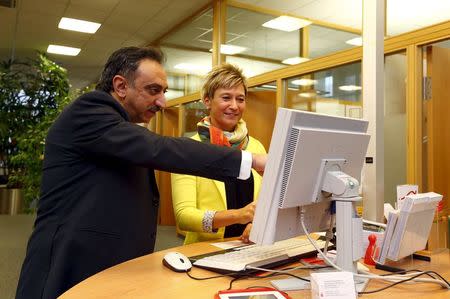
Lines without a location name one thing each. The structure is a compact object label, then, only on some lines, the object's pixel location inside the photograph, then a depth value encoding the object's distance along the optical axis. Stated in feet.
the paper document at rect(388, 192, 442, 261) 4.02
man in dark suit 4.04
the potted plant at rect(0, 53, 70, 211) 16.63
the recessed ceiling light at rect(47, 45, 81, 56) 25.40
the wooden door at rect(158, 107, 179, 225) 21.20
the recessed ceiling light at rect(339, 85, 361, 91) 12.50
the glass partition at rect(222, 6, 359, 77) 12.29
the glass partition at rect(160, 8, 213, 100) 19.08
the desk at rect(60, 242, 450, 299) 3.31
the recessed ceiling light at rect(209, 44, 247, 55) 17.20
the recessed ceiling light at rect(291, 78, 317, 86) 13.47
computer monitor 3.17
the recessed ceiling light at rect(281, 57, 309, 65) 13.09
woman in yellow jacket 5.24
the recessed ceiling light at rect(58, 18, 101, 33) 20.60
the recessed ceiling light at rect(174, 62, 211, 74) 19.71
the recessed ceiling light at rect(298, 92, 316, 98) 13.67
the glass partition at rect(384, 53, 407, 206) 9.91
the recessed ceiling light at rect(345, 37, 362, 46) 11.07
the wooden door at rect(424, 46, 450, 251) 9.53
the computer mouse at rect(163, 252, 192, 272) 3.91
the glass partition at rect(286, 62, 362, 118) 12.34
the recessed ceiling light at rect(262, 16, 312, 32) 13.96
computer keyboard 3.91
